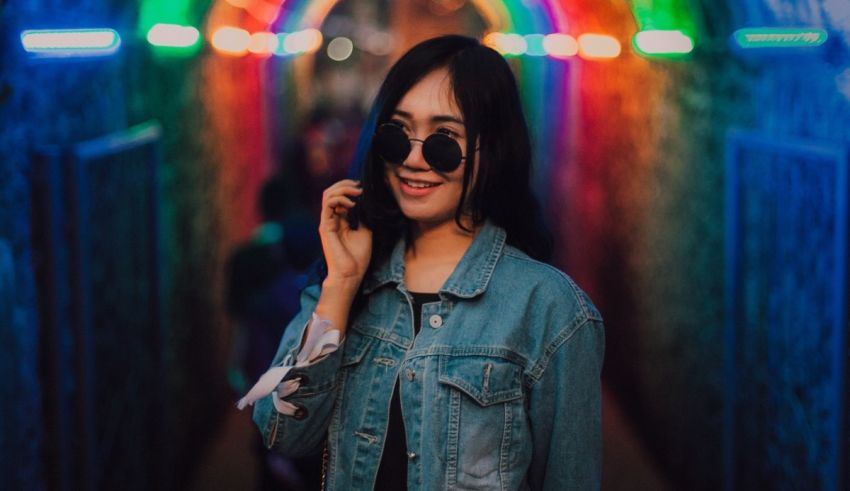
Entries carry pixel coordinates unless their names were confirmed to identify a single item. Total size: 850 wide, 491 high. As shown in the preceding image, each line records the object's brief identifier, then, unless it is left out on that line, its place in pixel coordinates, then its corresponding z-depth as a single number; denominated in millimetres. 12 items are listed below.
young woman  2174
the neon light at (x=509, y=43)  9370
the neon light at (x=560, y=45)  7299
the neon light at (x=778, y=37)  3221
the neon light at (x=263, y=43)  9266
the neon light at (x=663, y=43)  5000
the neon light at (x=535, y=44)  8375
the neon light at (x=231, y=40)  7199
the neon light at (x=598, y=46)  6336
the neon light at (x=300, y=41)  11469
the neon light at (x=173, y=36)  5086
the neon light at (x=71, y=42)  3033
